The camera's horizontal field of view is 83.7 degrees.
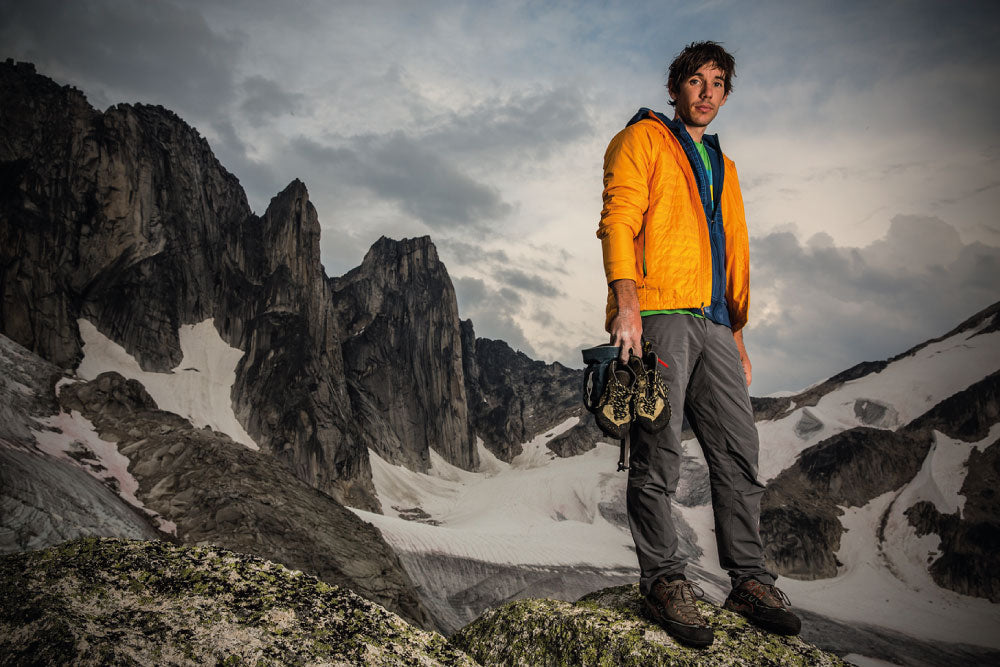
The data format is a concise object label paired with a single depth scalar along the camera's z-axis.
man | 3.24
